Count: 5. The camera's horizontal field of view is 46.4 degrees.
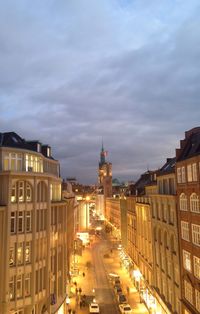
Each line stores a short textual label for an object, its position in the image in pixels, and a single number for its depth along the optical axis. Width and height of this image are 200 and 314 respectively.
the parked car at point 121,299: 39.95
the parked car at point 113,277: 50.11
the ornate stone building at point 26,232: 25.54
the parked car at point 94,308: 36.88
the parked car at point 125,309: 36.41
